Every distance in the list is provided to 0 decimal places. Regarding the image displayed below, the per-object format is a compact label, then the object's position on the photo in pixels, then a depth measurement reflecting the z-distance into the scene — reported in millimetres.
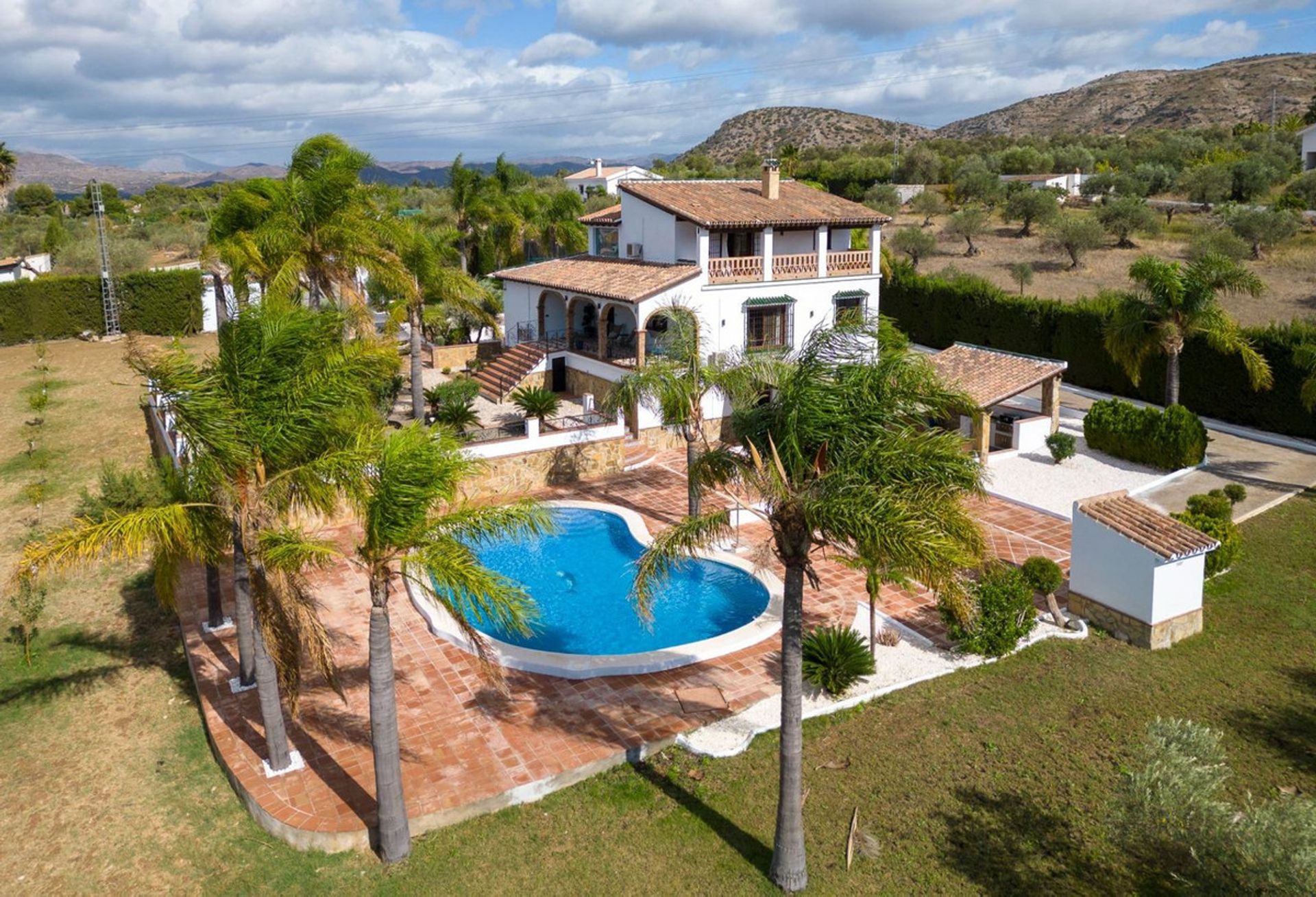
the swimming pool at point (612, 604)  14844
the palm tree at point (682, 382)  18906
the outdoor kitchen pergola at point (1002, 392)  24312
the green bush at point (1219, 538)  16828
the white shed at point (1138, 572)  14727
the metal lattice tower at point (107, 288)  42781
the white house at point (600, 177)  82375
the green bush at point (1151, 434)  22922
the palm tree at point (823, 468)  8820
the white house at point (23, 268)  48112
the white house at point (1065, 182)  70000
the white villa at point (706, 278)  28484
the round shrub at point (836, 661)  13422
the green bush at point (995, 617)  14414
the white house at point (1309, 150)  61625
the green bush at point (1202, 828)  7262
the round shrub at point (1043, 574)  15508
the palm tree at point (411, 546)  8984
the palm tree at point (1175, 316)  22812
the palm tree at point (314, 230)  20531
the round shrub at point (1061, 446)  23906
